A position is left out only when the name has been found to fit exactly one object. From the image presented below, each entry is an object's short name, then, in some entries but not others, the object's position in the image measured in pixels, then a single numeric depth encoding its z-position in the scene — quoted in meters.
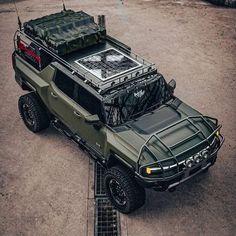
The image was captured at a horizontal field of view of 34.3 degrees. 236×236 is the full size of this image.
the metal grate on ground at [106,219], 6.69
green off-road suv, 6.47
